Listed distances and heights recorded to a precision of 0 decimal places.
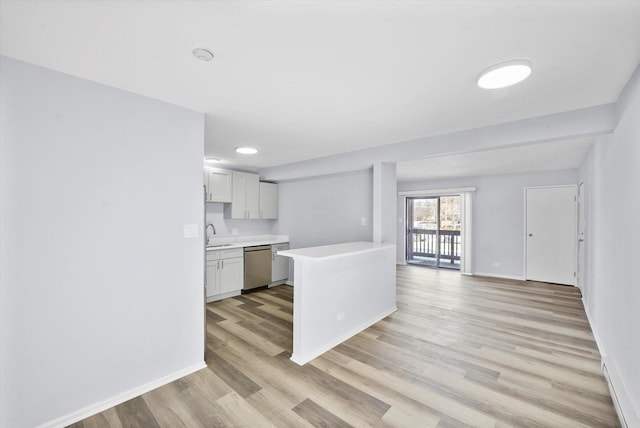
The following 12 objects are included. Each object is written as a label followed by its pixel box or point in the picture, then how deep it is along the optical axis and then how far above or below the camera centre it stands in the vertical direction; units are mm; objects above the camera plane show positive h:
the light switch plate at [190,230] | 2396 -163
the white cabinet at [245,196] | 5047 +308
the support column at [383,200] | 3828 +173
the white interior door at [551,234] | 5367 -410
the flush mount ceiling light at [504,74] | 1724 +907
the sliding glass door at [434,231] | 7500 -505
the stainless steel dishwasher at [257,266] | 4797 -969
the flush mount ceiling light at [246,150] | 3877 +880
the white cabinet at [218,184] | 4617 +474
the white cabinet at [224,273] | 4305 -985
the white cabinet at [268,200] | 5516 +247
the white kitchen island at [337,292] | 2654 -886
